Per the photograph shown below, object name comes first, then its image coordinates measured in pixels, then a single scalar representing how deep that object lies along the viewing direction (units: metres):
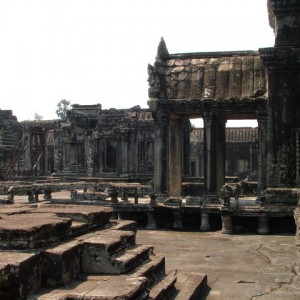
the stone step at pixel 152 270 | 6.11
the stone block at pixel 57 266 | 5.35
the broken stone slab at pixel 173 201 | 15.79
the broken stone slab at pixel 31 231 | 5.40
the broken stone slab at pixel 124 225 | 7.97
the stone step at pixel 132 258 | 5.98
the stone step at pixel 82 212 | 7.39
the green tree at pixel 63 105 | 78.98
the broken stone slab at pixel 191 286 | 6.51
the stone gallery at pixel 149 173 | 5.50
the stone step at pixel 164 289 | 5.88
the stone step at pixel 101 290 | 4.92
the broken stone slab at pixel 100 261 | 5.99
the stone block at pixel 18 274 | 4.68
